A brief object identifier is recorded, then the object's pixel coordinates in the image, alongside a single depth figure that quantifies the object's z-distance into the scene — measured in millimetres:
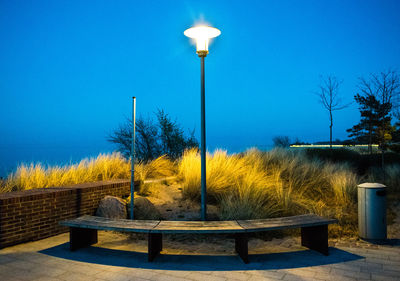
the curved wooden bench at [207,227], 4121
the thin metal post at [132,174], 5934
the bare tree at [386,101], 13539
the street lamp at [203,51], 5212
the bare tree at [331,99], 14833
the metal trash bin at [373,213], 5129
